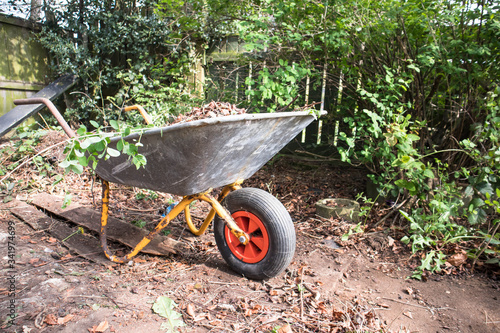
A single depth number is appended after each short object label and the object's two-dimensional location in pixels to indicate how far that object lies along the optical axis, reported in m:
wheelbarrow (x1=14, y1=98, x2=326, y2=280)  1.47
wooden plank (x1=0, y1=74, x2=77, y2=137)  4.04
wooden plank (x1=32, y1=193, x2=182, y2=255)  2.25
